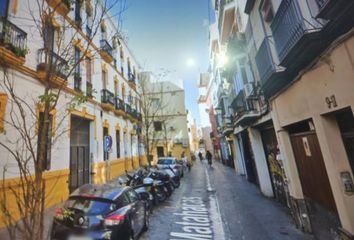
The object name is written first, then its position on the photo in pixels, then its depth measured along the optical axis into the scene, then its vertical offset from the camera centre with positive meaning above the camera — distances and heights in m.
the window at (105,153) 13.00 +1.00
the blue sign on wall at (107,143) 9.88 +1.22
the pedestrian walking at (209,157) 23.58 -0.12
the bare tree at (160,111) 27.51 +8.28
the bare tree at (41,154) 2.39 +0.28
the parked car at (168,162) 15.14 -0.03
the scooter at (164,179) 9.50 -0.83
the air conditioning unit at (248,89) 8.44 +2.75
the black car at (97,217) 3.89 -0.96
